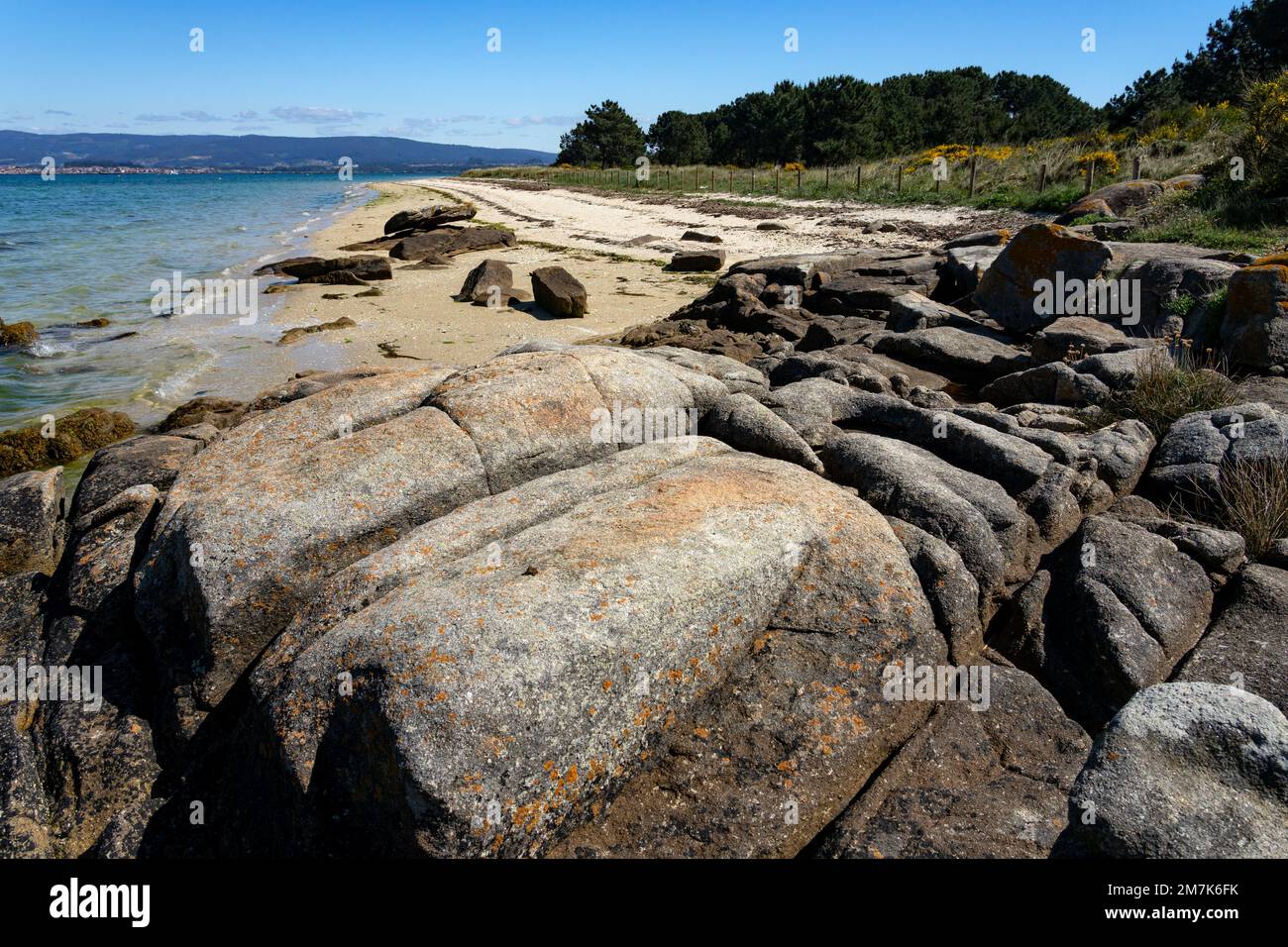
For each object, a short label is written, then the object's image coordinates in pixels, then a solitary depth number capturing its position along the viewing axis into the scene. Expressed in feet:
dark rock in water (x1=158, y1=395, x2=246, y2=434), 34.68
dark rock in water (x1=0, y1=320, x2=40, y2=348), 56.49
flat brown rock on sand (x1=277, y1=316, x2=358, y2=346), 55.77
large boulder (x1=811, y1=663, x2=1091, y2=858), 11.78
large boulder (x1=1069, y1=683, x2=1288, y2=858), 10.00
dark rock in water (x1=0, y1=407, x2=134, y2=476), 33.99
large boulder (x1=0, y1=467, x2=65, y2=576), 21.13
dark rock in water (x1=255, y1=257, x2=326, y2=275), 81.64
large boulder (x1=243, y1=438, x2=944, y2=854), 11.05
